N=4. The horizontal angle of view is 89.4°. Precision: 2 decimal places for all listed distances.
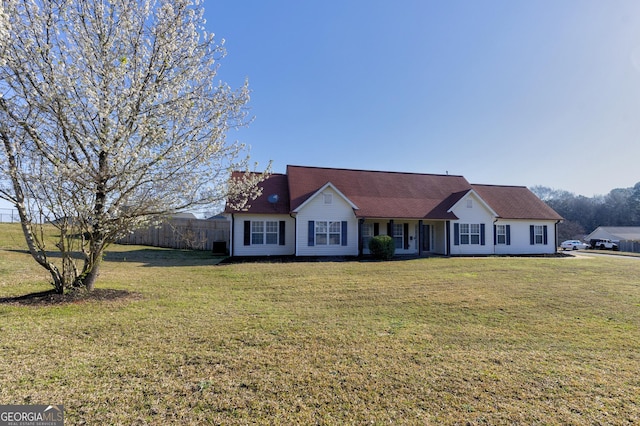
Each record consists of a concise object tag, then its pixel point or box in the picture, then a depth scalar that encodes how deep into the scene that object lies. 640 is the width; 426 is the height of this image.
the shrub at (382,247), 17.41
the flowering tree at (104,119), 6.21
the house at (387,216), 18.33
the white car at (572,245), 39.06
